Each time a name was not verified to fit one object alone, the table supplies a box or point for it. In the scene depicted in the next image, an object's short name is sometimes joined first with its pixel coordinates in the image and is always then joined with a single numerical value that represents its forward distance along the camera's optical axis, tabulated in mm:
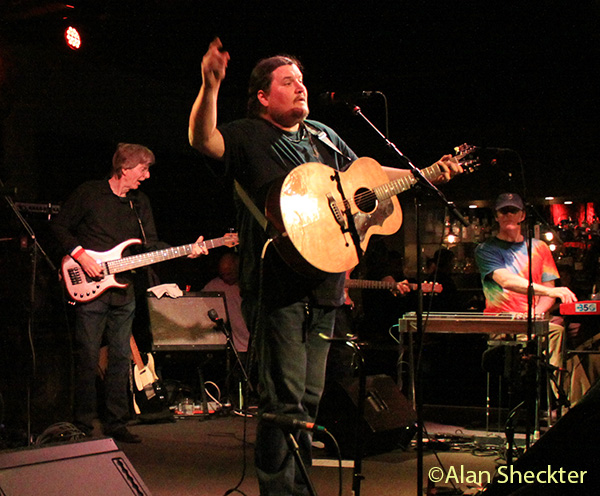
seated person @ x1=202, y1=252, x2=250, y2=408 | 7656
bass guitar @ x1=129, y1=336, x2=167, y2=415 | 6465
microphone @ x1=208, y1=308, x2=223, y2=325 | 6781
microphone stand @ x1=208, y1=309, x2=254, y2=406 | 6754
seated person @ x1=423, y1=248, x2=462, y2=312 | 8073
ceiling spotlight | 6234
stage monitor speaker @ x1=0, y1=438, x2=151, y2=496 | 2211
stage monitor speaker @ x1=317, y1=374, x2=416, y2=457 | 4676
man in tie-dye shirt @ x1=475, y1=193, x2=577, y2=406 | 5828
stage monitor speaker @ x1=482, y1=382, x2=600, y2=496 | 1624
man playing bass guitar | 5262
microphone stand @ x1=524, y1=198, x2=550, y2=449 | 3764
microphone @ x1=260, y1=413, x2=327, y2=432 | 2058
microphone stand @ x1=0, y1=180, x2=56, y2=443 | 4447
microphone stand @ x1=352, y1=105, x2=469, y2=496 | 3040
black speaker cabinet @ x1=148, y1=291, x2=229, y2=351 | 6887
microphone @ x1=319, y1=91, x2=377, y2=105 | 3078
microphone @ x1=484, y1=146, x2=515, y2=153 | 3774
